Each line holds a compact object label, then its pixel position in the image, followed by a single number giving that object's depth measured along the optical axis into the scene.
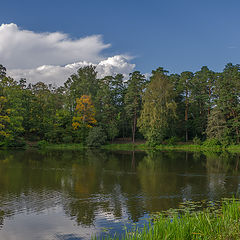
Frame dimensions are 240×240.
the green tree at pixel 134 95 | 49.47
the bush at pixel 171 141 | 45.88
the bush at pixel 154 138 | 43.97
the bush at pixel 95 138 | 44.06
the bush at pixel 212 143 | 43.28
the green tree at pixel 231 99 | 44.25
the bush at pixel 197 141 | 45.84
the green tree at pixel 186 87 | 50.14
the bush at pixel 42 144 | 41.83
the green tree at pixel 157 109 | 43.54
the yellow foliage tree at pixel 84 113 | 46.94
